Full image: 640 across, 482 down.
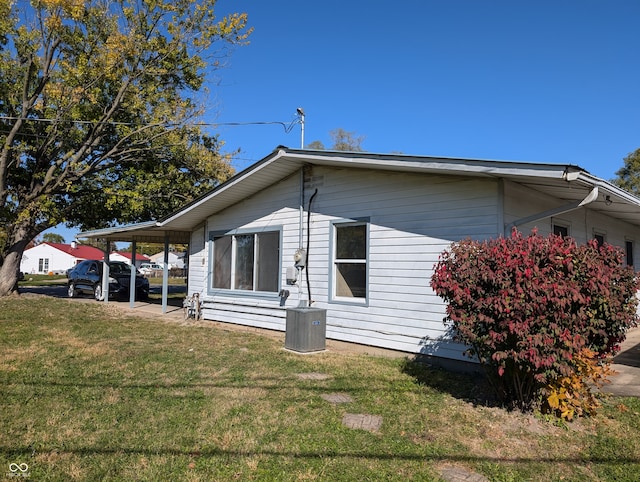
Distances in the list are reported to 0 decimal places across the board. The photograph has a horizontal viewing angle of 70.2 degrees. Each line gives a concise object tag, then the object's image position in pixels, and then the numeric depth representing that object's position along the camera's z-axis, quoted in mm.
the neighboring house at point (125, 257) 67938
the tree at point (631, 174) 27766
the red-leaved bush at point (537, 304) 4043
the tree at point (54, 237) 109725
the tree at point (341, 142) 41594
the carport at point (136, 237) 13312
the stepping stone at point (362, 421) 4375
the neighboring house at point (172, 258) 69250
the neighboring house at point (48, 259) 64062
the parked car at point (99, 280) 18422
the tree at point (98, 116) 16828
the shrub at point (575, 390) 4344
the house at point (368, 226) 6441
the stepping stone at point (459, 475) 3384
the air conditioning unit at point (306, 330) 7730
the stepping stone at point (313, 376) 6075
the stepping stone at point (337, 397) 5145
